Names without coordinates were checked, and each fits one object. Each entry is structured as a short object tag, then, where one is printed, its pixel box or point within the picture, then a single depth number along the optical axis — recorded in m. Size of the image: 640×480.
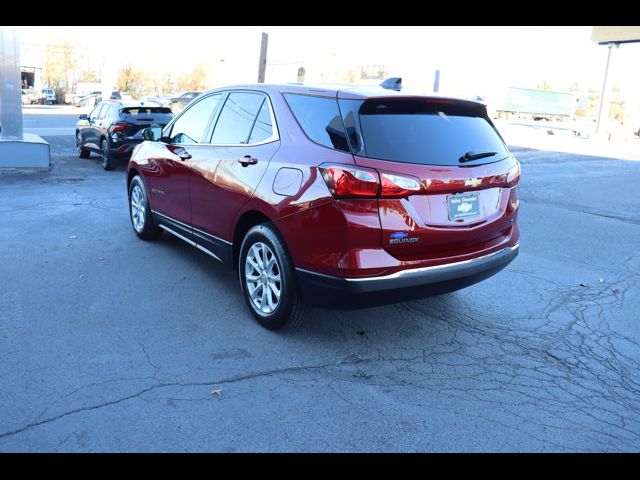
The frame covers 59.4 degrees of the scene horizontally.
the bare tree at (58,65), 67.69
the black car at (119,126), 13.15
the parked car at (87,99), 50.08
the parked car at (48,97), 57.30
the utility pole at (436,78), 21.30
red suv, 3.51
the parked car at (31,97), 55.75
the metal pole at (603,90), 27.59
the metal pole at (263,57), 15.46
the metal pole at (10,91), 12.64
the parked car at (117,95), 41.02
